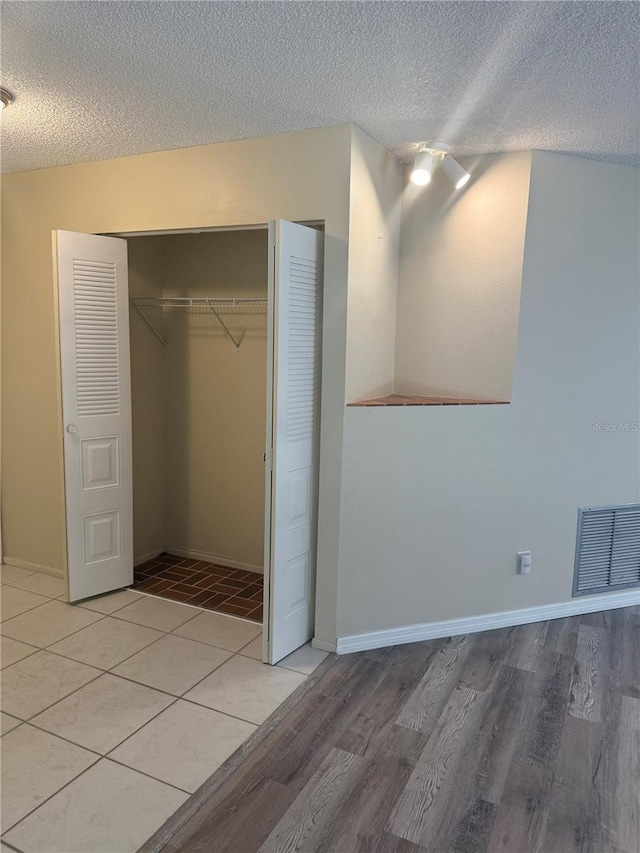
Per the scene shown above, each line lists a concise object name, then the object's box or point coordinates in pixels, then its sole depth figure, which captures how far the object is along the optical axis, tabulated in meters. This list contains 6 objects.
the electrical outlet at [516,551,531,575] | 3.16
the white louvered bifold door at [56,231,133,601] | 3.18
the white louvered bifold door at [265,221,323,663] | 2.56
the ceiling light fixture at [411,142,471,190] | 2.71
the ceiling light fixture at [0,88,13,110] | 2.32
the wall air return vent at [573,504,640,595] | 3.29
